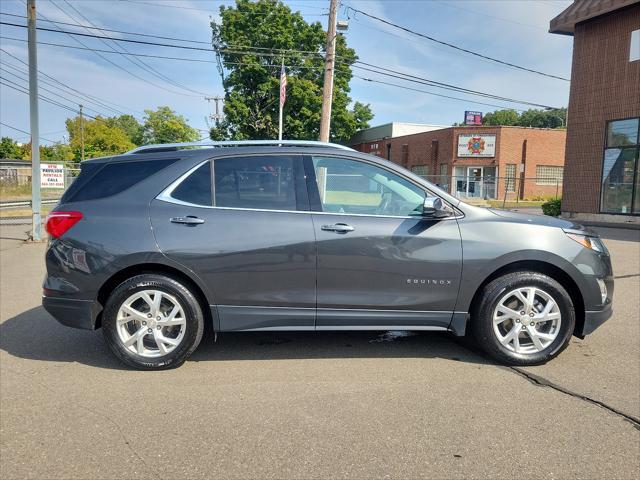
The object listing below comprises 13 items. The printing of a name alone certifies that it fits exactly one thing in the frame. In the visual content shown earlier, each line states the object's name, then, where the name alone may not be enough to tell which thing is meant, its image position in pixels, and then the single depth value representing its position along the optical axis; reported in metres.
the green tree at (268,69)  42.78
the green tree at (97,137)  82.25
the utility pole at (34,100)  12.84
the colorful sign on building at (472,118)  50.69
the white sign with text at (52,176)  23.36
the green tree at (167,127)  97.81
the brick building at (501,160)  38.34
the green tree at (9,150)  77.75
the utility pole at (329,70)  15.35
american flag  18.34
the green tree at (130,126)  123.44
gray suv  4.07
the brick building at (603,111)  16.84
